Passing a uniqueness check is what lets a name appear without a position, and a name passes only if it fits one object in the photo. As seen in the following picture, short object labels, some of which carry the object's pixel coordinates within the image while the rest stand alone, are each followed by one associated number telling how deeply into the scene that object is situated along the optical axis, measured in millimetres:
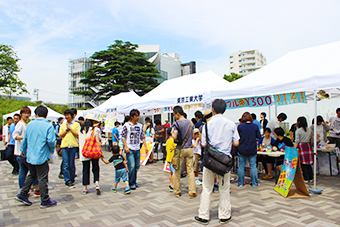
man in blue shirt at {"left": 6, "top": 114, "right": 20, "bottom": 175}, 6215
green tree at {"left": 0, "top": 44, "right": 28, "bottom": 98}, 27172
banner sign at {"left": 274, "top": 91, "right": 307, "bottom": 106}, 6230
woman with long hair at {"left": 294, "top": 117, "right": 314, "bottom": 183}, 5395
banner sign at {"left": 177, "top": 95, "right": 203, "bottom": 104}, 7724
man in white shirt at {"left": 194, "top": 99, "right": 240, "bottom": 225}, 3401
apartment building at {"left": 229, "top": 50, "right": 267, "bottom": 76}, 80000
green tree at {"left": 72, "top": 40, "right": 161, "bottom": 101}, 31328
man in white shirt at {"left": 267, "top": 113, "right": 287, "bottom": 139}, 7312
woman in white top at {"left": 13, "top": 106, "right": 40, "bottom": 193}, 4643
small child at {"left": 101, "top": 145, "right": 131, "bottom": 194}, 4917
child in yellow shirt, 5225
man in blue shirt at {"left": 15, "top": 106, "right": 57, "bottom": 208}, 4055
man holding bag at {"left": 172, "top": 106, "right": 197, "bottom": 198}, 4609
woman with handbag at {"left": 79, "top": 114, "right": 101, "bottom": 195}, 4848
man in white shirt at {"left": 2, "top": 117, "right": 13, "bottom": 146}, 6910
